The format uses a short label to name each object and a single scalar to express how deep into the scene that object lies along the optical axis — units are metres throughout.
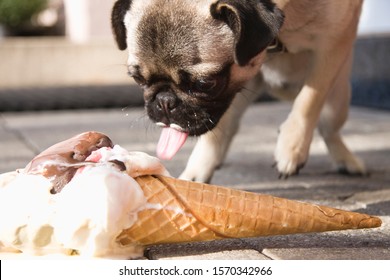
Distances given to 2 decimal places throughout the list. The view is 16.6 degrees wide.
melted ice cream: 0.78
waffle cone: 0.81
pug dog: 0.96
